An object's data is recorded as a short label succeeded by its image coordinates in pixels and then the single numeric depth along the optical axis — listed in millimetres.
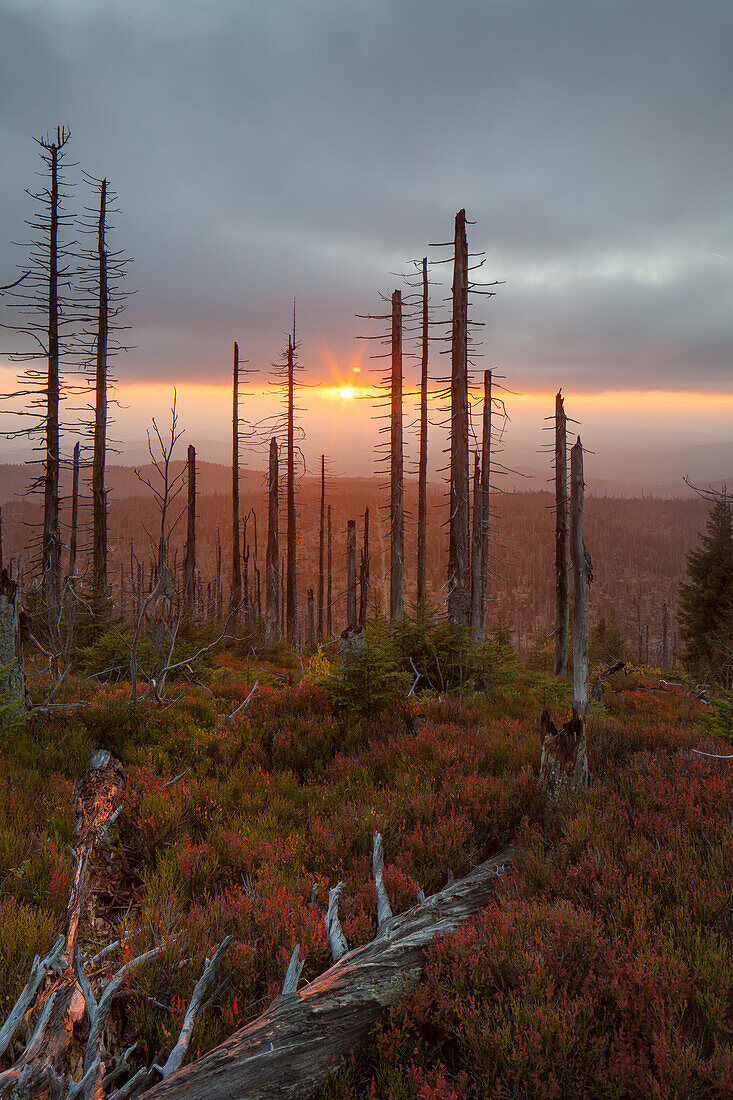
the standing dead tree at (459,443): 11828
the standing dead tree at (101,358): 19062
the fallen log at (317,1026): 2545
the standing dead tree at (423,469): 22281
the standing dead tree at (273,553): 24609
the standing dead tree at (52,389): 17203
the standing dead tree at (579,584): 6367
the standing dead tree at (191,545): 23625
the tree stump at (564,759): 5350
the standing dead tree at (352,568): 23286
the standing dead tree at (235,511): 23797
